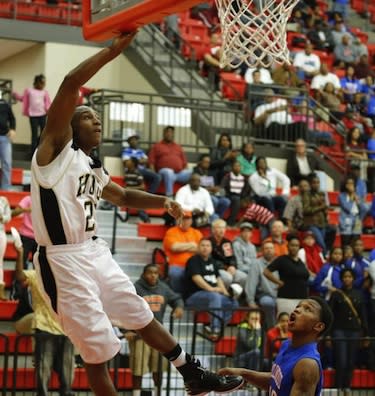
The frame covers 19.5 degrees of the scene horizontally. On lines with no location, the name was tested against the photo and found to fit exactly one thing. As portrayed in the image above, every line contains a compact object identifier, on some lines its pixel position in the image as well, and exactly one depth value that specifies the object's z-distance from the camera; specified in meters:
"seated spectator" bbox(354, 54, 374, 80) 22.09
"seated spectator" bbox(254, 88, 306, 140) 18.59
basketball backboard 6.45
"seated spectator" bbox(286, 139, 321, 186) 17.85
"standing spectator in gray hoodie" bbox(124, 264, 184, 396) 11.39
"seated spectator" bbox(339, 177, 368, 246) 16.80
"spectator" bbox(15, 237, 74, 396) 10.98
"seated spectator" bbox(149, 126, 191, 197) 16.05
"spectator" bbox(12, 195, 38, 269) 13.34
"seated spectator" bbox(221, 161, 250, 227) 15.82
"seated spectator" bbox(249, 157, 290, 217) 16.11
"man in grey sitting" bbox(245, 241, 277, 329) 13.58
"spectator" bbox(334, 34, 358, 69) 22.50
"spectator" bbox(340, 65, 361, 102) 20.92
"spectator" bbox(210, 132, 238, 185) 16.44
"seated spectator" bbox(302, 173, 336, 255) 15.85
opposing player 6.70
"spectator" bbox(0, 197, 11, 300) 12.74
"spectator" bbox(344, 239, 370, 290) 14.45
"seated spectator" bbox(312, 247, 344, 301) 14.21
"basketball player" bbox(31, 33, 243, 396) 6.55
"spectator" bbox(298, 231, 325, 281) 14.91
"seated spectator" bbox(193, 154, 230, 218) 15.60
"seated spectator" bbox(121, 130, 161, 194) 15.68
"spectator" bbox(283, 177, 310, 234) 15.82
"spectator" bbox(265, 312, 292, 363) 12.40
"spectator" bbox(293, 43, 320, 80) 20.77
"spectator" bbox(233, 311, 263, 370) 12.50
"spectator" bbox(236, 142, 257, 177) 16.59
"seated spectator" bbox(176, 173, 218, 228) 14.70
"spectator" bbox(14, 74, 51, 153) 16.56
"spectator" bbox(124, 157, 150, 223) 15.25
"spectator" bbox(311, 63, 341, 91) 20.48
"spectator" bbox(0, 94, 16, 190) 15.11
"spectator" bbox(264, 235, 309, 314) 13.55
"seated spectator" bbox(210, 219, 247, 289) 13.99
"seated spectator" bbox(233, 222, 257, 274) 14.34
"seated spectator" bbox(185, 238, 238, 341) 13.10
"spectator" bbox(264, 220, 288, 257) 14.66
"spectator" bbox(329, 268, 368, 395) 12.88
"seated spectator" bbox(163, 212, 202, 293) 13.56
